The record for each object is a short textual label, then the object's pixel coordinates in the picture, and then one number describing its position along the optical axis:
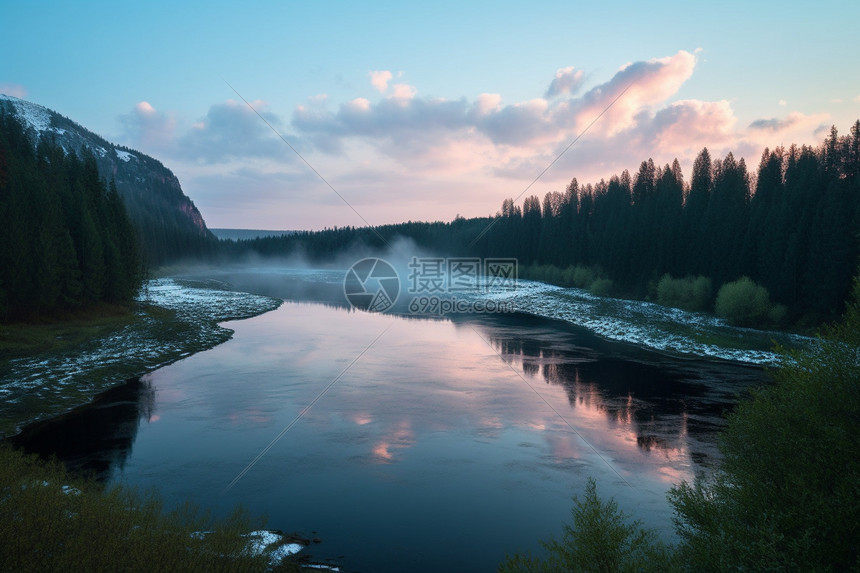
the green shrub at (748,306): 48.62
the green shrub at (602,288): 83.69
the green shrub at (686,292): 60.34
